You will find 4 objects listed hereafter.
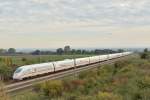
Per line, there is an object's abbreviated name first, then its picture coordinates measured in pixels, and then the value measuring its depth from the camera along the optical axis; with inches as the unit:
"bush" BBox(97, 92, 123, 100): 712.3
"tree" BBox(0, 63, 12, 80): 1844.2
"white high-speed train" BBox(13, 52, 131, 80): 1615.4
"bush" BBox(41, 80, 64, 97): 994.0
